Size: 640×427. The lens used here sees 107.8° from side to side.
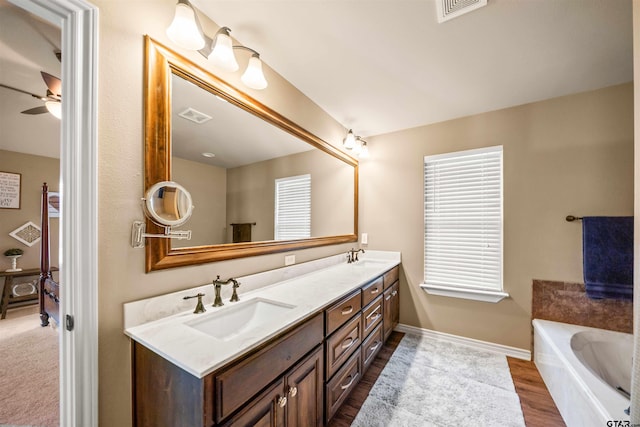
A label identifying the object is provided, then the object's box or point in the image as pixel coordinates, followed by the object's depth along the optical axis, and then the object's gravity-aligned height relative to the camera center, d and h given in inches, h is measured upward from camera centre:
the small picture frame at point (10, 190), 130.4 +14.0
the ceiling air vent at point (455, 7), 47.8 +43.1
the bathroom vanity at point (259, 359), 31.7 -24.5
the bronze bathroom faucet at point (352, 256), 107.2 -20.0
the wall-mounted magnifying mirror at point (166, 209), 40.7 +0.8
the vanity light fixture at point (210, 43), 41.6 +33.4
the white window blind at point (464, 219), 92.6 -2.7
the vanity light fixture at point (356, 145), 102.4 +31.2
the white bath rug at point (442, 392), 60.2 -53.5
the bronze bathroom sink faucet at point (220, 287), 49.9 -16.2
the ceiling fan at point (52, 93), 64.2 +36.7
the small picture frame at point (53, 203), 128.8 +6.2
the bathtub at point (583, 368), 47.3 -40.8
